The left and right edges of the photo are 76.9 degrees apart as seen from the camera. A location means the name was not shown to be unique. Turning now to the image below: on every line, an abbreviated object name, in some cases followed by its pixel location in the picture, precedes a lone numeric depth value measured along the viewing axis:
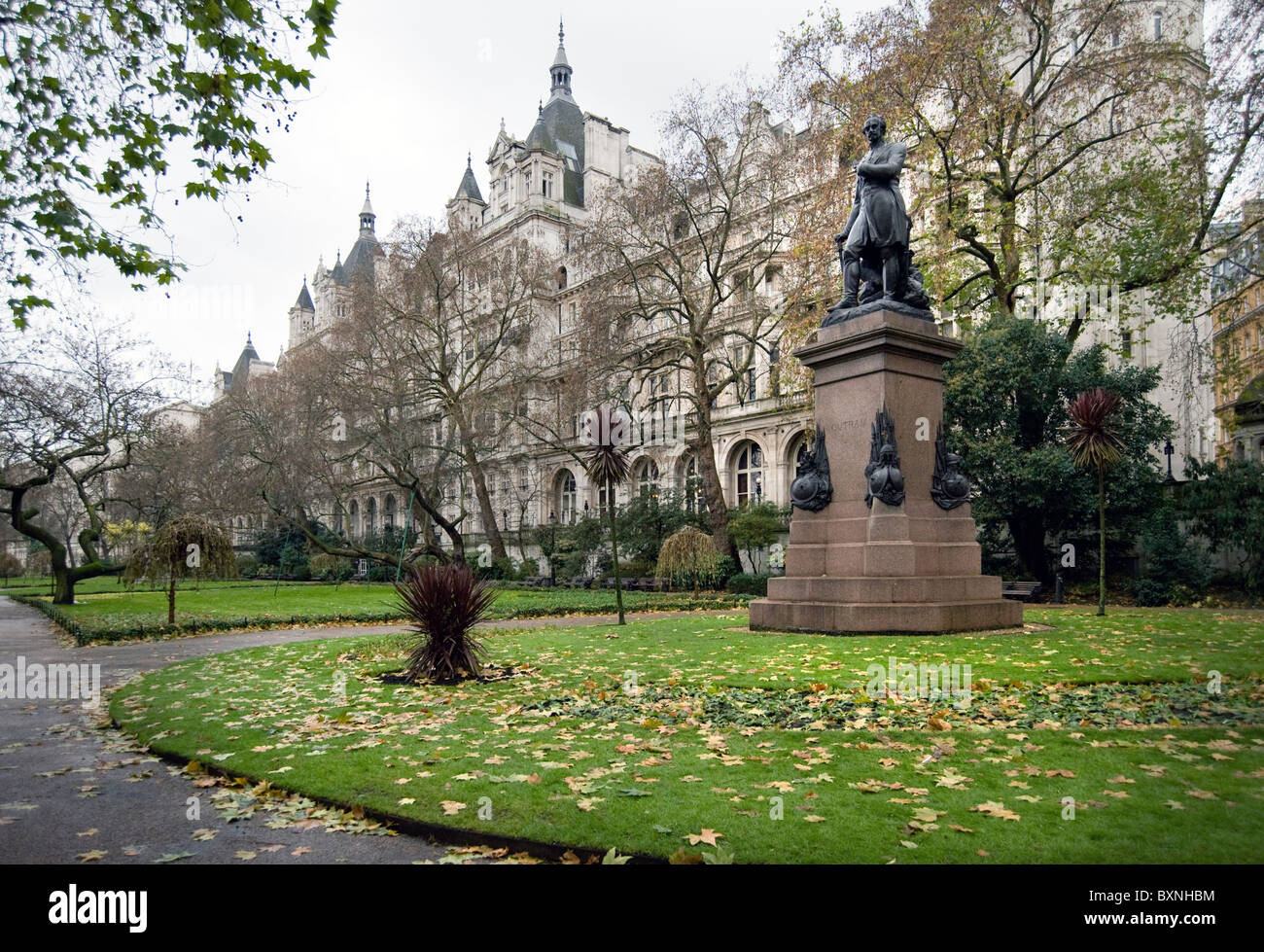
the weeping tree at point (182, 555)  17.73
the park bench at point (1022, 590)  21.61
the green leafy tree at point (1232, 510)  20.53
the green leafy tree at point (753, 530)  32.12
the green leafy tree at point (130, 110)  7.05
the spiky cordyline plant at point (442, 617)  9.72
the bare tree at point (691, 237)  29.08
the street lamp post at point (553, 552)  37.79
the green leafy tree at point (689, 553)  23.55
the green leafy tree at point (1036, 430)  23.17
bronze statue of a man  13.03
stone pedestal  11.68
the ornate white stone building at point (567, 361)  43.47
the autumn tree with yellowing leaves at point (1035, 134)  21.19
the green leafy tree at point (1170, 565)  21.44
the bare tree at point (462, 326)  37.06
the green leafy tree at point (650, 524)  35.38
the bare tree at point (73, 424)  24.47
